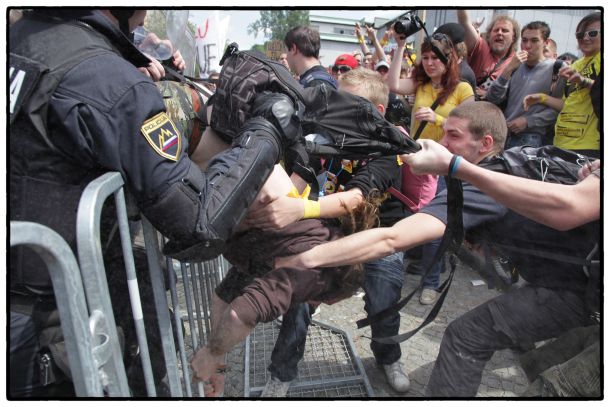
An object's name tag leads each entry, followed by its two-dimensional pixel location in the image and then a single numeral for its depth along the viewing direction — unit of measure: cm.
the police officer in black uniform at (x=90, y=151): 94
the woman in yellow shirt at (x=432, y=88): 247
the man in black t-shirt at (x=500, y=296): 138
